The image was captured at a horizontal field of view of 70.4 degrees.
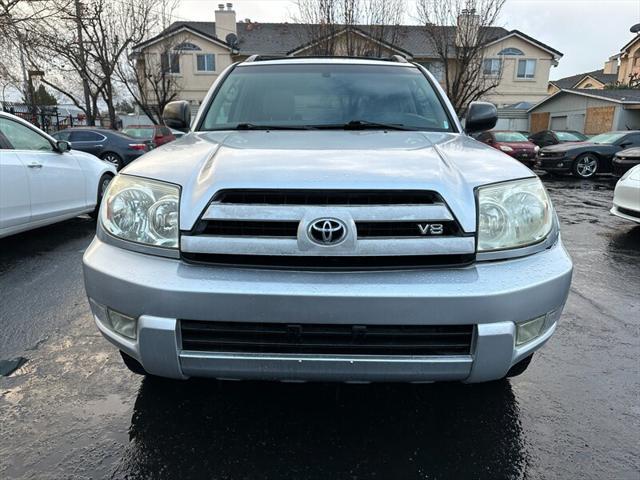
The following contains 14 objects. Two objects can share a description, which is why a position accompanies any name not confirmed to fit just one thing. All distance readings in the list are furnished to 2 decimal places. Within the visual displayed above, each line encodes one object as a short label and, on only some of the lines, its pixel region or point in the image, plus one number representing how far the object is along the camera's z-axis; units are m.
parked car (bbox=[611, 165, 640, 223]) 5.45
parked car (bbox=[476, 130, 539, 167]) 15.80
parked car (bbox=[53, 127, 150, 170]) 12.91
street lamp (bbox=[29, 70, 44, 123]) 17.36
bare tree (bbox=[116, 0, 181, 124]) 22.42
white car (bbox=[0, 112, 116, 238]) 4.57
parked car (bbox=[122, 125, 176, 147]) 14.93
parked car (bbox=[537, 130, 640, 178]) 13.30
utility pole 16.30
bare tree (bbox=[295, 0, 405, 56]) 16.31
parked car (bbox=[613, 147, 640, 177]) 9.48
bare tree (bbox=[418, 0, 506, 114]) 17.77
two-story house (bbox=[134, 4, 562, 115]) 30.39
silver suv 1.64
